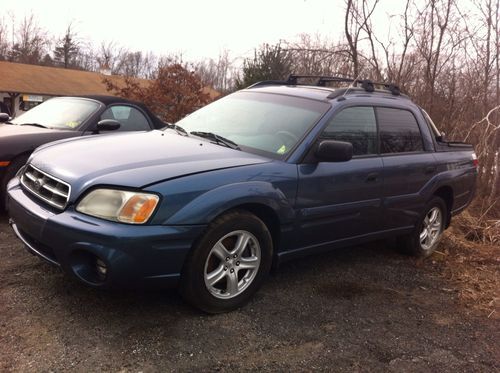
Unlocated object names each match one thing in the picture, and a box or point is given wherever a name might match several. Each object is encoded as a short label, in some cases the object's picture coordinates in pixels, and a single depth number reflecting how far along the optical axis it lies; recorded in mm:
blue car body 3016
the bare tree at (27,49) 52453
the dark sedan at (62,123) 5309
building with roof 30812
